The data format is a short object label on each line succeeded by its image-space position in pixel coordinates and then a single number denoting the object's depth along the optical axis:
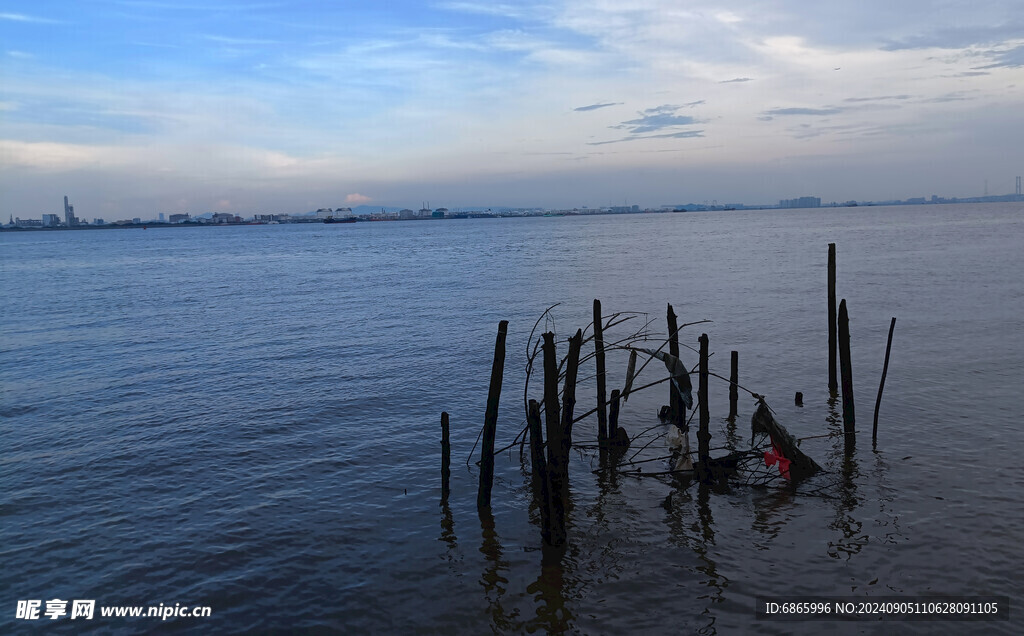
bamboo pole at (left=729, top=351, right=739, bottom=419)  17.02
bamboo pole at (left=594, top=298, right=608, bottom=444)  14.86
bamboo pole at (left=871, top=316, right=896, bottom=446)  15.35
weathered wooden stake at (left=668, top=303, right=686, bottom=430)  15.92
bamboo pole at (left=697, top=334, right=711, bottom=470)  13.02
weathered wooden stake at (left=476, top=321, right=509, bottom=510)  11.87
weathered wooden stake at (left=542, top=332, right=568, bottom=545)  10.77
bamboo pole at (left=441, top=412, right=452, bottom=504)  12.64
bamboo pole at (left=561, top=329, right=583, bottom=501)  12.00
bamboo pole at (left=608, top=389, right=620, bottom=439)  15.70
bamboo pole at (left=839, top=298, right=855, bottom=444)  15.46
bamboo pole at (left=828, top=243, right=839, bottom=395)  18.84
